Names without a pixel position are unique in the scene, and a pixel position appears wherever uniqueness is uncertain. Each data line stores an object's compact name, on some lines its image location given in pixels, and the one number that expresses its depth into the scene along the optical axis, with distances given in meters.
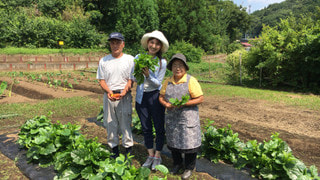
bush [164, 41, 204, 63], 25.34
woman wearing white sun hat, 2.96
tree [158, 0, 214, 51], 31.44
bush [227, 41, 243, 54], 39.53
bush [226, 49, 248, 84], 13.69
